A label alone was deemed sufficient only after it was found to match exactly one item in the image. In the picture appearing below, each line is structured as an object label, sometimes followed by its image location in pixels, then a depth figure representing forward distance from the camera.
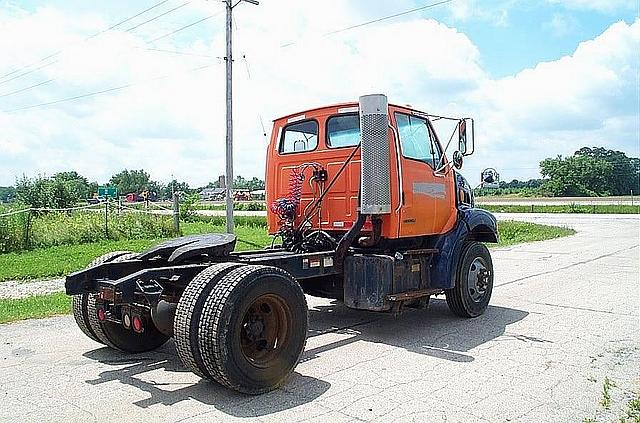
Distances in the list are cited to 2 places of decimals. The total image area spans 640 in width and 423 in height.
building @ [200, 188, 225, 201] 83.05
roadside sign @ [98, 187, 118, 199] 51.93
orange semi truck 5.28
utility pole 18.34
